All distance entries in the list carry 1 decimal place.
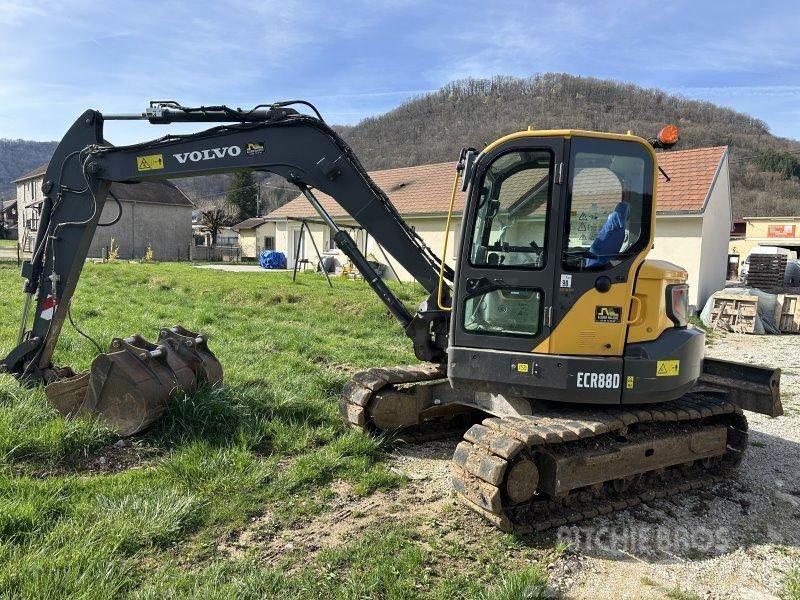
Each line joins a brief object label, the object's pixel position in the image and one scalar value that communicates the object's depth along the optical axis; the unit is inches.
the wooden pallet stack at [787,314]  625.3
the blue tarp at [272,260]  1268.5
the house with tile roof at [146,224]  1672.0
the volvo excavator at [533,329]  177.0
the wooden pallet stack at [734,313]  601.7
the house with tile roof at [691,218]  676.7
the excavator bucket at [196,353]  242.2
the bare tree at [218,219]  2068.2
